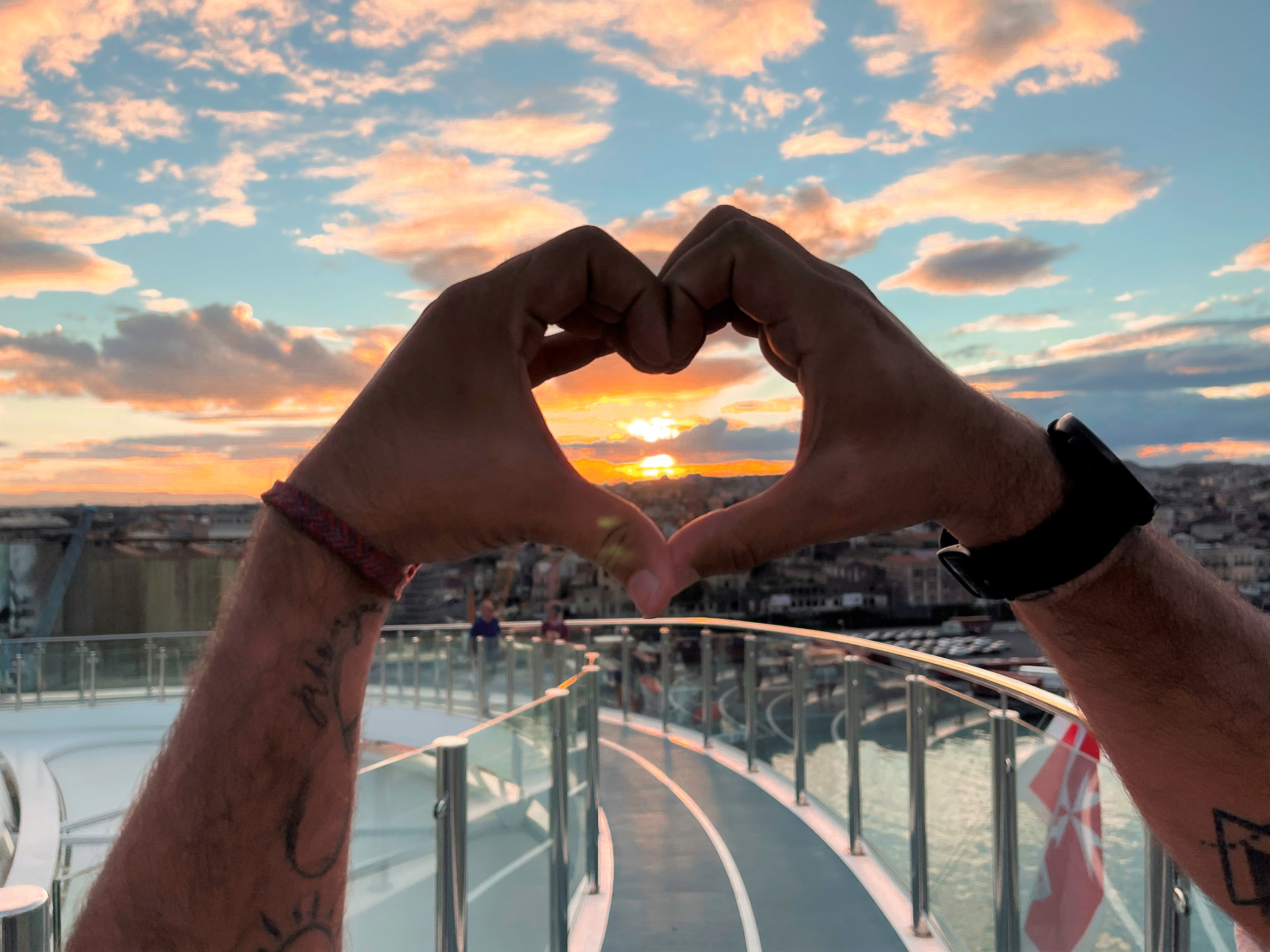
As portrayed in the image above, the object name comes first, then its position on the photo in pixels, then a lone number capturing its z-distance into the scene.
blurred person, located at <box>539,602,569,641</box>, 10.22
